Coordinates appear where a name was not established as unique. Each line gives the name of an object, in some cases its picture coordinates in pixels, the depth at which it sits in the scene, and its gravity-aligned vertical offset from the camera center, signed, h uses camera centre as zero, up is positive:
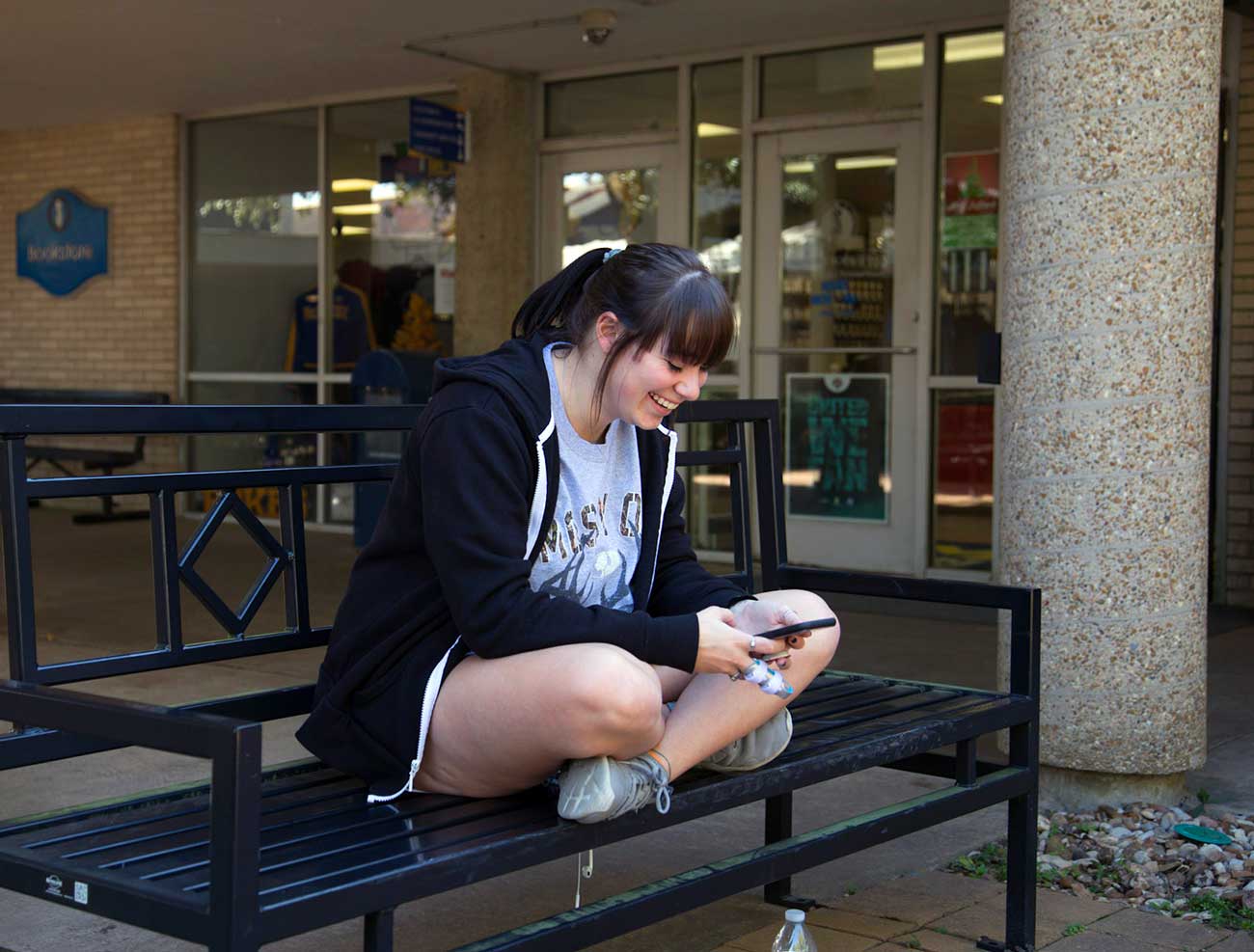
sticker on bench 2.12 -0.70
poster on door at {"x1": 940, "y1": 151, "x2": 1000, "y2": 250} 8.83 +0.99
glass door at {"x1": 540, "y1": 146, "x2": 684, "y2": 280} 10.06 +1.14
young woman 2.50 -0.38
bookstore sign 13.19 +1.09
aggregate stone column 4.45 +0.01
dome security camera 8.63 +1.93
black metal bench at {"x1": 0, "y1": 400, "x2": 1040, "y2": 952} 2.04 -0.69
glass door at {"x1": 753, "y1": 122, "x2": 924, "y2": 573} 9.16 +0.27
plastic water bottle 2.94 -1.08
